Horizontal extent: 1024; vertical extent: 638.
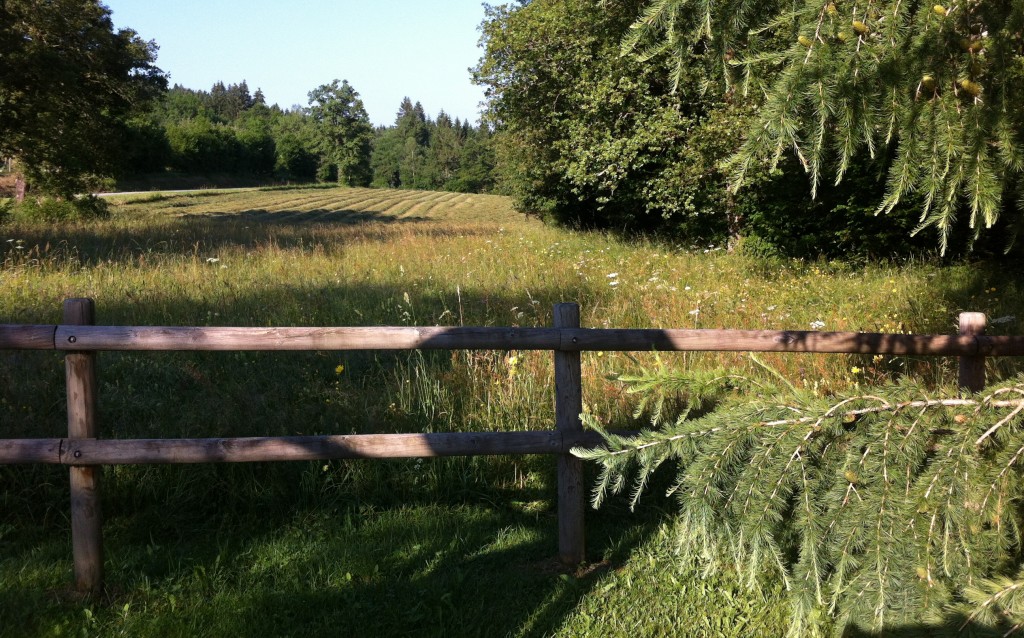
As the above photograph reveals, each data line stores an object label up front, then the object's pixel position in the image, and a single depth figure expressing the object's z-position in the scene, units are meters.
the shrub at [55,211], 21.61
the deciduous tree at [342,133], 94.44
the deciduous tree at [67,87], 17.12
